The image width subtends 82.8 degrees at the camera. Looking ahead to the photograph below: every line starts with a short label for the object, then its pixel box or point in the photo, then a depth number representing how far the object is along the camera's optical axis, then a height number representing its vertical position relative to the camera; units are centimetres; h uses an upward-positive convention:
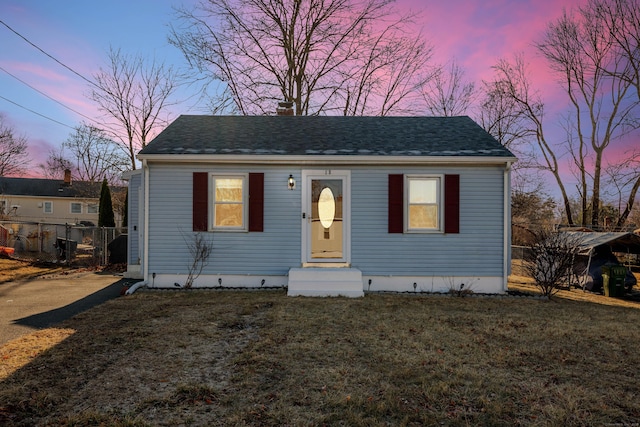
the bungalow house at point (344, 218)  810 -1
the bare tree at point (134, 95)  2106 +731
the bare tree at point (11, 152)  2938 +530
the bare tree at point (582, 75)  1923 +804
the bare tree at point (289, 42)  1819 +912
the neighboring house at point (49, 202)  3369 +119
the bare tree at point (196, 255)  807 -87
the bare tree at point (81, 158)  3056 +531
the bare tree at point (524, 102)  2117 +695
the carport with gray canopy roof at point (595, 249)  961 -77
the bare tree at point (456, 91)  2108 +751
